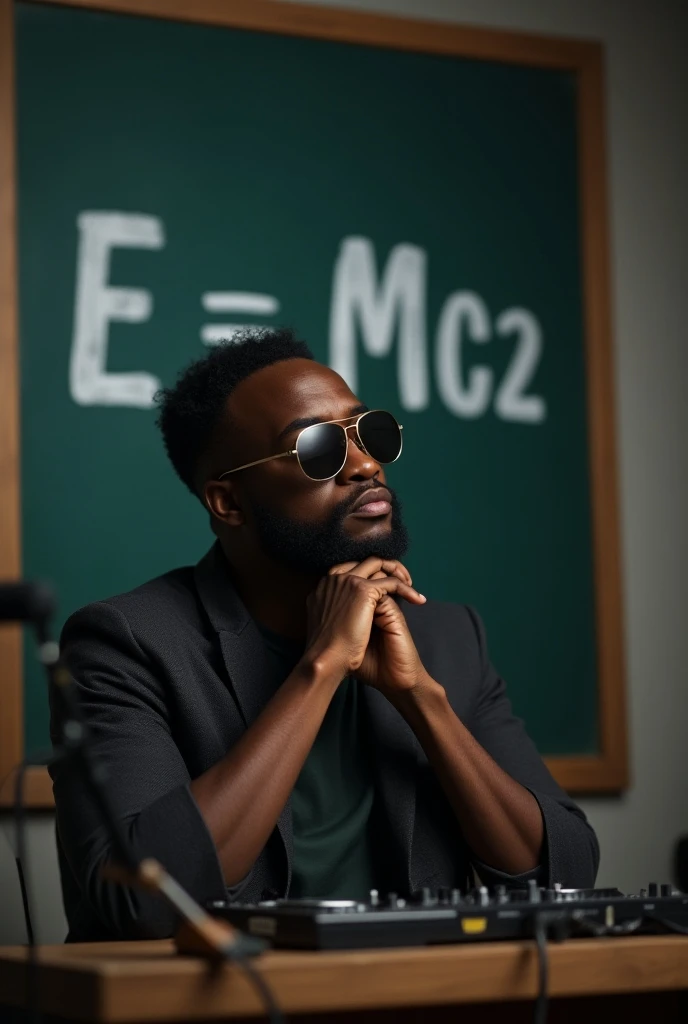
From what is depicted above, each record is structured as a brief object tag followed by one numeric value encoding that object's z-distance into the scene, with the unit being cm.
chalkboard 316
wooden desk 224
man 257
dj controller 230
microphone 225
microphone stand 223
